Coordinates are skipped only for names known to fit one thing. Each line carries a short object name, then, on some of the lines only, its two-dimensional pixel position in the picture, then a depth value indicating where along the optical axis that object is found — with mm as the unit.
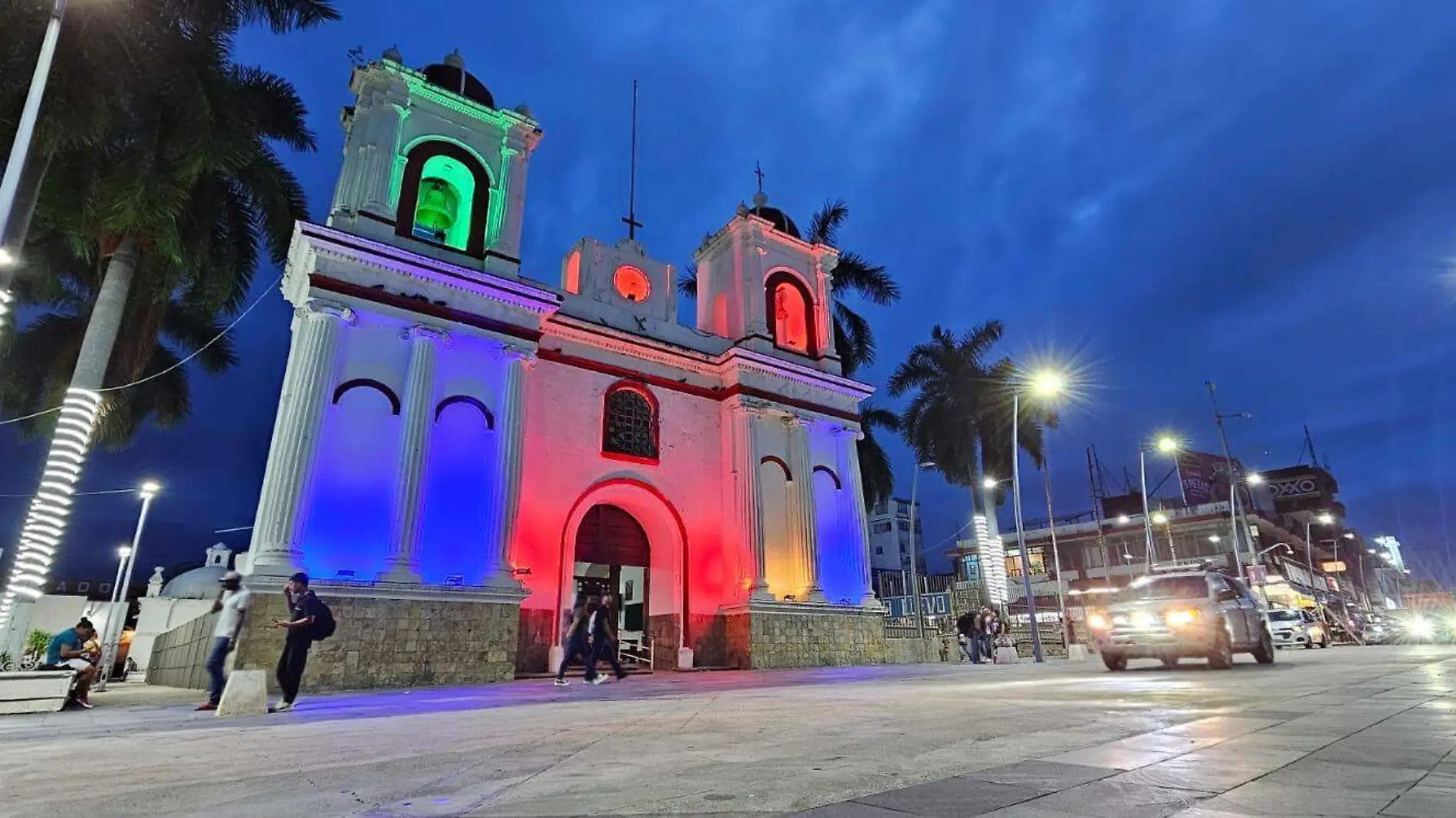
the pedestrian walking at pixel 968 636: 21281
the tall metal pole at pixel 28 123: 8281
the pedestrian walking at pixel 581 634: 12734
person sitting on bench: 11016
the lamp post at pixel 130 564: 19891
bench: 9633
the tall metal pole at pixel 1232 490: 34656
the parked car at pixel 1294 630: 25812
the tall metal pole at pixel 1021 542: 20359
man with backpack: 9008
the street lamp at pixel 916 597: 24344
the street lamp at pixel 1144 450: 29406
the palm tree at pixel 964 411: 29703
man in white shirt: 9242
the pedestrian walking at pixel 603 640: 13705
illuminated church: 14352
